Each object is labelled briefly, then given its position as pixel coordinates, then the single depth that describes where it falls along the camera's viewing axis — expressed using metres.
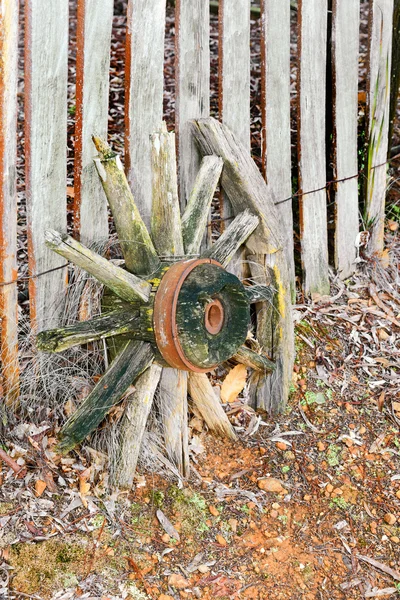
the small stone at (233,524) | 3.03
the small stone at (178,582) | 2.74
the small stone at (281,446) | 3.43
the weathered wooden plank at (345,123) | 4.00
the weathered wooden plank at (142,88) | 3.10
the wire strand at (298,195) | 2.95
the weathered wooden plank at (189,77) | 3.27
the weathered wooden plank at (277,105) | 3.63
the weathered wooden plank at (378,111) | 4.25
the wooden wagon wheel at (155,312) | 2.81
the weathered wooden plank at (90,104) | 2.95
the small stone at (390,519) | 3.19
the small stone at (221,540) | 2.96
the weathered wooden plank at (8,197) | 2.74
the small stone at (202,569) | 2.83
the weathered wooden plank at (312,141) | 3.82
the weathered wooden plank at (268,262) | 3.47
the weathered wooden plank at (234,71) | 3.44
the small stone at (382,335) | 4.03
